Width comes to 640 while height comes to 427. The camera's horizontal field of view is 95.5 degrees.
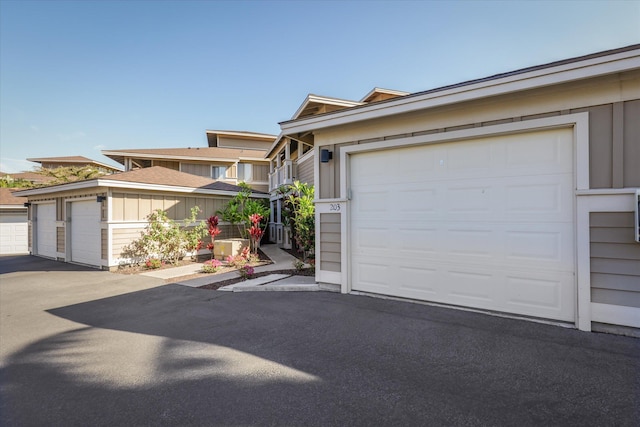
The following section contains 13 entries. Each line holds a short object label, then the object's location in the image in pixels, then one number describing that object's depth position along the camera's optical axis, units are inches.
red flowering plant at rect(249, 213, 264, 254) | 421.5
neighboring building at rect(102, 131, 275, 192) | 774.5
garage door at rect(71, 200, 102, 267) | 371.6
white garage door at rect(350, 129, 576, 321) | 149.9
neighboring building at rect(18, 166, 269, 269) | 356.2
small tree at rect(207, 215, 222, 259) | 423.3
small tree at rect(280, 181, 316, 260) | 291.1
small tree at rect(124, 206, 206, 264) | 374.0
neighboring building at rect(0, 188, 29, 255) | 581.3
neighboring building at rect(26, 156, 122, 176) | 1268.5
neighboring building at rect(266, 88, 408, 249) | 455.2
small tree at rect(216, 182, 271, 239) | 465.4
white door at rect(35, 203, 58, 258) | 464.4
